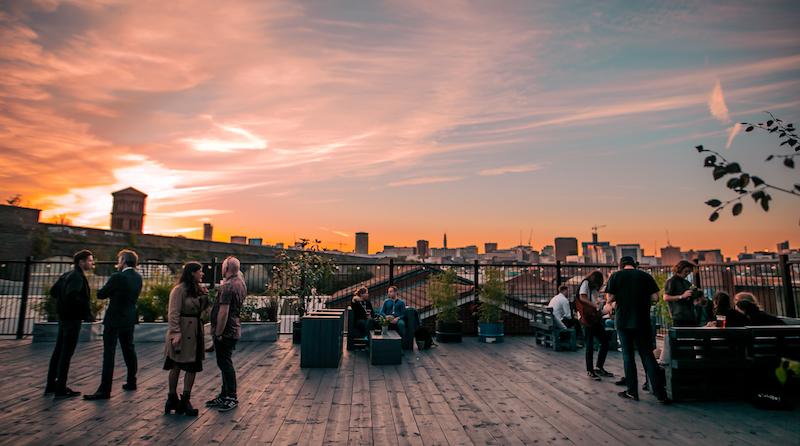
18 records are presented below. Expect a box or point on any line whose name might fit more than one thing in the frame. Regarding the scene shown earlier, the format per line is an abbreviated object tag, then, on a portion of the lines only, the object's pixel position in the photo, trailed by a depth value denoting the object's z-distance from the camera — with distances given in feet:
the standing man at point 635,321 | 17.37
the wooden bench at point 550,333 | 29.27
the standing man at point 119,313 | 17.30
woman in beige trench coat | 15.11
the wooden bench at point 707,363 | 17.31
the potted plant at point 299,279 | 33.40
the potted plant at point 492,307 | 32.81
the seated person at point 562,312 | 29.85
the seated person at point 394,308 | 29.20
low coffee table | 24.68
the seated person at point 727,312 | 18.42
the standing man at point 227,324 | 15.99
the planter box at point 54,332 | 30.12
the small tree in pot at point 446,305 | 32.73
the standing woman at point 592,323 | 21.38
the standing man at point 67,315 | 17.39
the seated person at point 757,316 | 18.70
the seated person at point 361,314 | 28.44
